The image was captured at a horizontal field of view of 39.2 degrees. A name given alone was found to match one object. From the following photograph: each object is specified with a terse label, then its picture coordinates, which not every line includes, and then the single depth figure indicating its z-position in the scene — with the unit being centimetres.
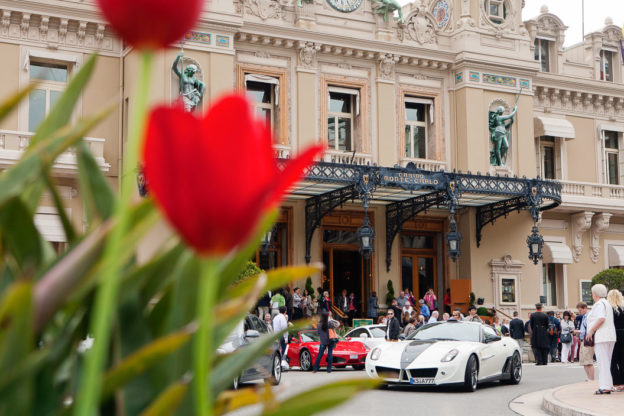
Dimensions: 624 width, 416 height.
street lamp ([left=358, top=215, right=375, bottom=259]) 2633
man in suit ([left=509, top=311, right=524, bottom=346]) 2508
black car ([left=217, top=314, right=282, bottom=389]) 1402
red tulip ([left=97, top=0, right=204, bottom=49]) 91
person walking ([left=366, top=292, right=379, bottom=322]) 2814
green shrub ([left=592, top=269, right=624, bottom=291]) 3048
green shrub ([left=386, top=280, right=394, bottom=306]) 2933
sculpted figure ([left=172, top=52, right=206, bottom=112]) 2634
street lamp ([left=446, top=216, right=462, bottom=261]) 2777
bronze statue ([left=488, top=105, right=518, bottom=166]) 3128
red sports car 2134
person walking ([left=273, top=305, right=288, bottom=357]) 1983
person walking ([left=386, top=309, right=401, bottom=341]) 2105
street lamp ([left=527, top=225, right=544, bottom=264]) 2898
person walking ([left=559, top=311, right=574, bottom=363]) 2662
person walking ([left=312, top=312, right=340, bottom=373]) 1994
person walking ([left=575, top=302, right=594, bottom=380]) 1588
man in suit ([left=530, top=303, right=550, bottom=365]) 2355
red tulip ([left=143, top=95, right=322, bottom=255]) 88
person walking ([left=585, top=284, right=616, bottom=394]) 1336
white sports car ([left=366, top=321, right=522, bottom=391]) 1511
